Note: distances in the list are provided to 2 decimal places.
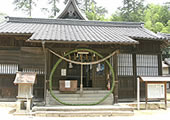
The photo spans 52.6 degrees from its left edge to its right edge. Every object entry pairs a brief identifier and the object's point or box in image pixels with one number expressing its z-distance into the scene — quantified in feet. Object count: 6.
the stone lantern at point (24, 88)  26.71
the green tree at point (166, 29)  82.58
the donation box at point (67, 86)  33.12
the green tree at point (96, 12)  99.96
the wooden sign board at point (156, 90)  31.60
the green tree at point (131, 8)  109.51
